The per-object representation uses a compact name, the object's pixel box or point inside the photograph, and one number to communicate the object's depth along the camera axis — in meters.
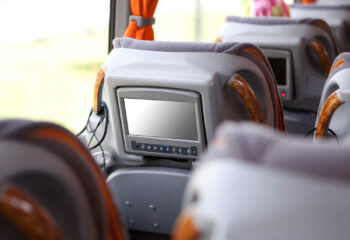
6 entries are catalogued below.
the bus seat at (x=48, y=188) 1.36
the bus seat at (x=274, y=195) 1.21
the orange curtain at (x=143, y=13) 4.85
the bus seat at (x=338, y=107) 3.13
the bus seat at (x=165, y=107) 3.09
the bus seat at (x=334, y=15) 7.28
